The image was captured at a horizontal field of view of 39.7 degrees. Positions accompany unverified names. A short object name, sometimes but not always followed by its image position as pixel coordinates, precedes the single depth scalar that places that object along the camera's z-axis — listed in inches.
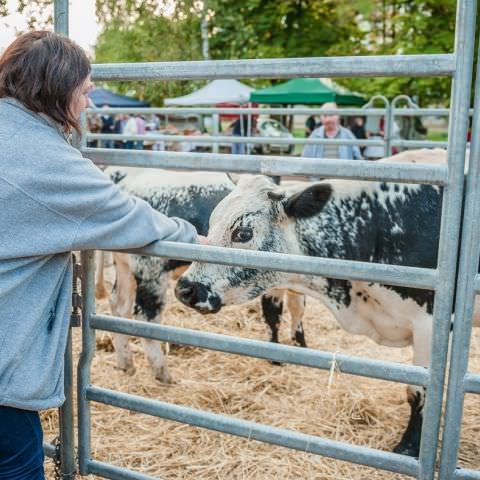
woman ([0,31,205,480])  67.3
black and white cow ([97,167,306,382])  168.9
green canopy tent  527.5
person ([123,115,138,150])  487.2
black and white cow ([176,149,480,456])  125.8
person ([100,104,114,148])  541.6
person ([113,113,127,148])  546.9
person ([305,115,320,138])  512.4
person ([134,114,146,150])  486.6
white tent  594.5
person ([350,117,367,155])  414.3
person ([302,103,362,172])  304.7
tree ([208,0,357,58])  931.3
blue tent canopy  654.5
